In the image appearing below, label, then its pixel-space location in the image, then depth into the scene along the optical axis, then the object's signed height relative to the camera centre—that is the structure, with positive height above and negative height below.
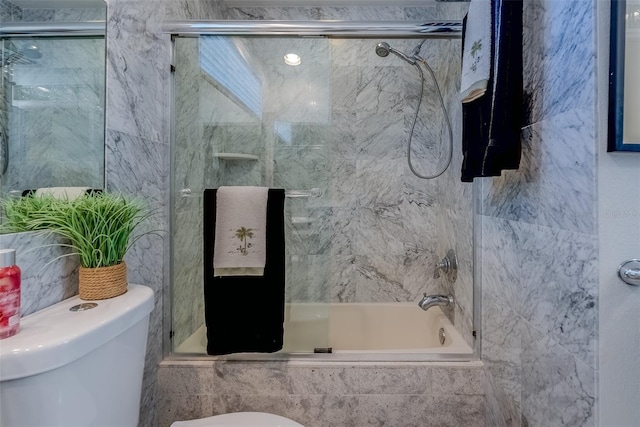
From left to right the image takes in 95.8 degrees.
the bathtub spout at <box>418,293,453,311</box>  1.56 -0.47
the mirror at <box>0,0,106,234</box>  0.70 +0.32
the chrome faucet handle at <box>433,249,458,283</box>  1.51 -0.28
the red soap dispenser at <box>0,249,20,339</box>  0.56 -0.17
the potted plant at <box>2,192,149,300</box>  0.75 -0.05
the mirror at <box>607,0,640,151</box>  0.60 +0.29
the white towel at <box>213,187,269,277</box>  1.20 -0.10
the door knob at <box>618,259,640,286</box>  0.62 -0.12
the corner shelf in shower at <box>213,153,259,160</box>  1.40 +0.27
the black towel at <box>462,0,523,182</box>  0.85 +0.37
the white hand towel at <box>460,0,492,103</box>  0.90 +0.53
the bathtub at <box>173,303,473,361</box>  1.21 -0.60
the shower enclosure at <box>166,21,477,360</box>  1.29 +0.25
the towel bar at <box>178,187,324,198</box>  1.32 +0.09
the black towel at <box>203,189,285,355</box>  1.18 -0.38
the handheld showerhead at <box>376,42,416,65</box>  1.50 +0.86
